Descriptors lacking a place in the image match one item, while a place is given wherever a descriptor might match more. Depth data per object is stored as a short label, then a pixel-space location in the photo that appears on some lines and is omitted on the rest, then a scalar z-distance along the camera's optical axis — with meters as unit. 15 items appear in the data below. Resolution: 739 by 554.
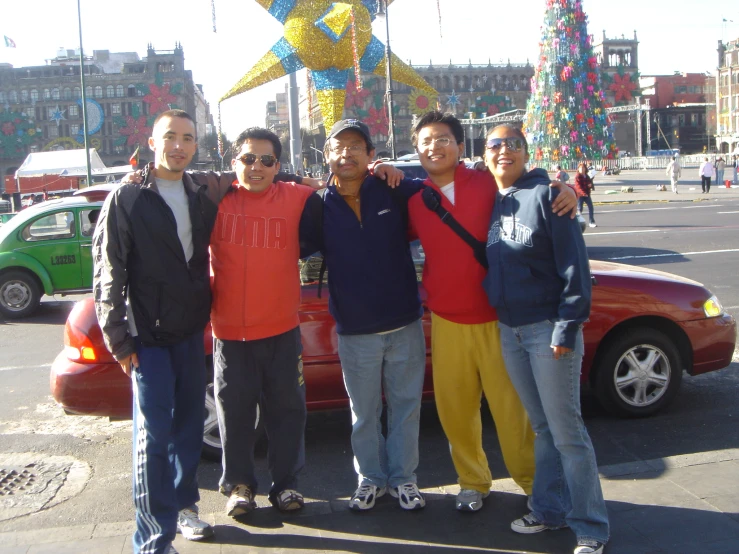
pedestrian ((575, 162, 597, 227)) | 19.78
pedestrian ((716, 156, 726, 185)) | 37.19
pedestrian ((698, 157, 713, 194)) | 30.50
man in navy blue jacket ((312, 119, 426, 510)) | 3.76
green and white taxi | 11.02
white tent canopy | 32.44
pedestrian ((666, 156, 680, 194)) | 33.16
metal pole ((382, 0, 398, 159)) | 12.10
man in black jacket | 3.32
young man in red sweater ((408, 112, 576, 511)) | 3.64
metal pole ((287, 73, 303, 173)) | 15.54
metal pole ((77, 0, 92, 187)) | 24.34
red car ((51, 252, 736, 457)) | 4.67
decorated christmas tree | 41.38
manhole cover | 4.59
